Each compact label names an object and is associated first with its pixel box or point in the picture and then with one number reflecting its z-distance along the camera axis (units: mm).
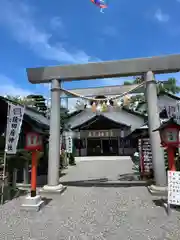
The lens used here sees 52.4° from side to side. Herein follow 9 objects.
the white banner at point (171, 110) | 8591
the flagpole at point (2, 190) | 5883
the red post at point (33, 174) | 5492
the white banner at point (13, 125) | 6030
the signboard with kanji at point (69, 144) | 17359
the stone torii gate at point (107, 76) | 6781
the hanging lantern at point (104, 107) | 7536
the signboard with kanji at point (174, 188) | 4582
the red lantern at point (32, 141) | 5764
